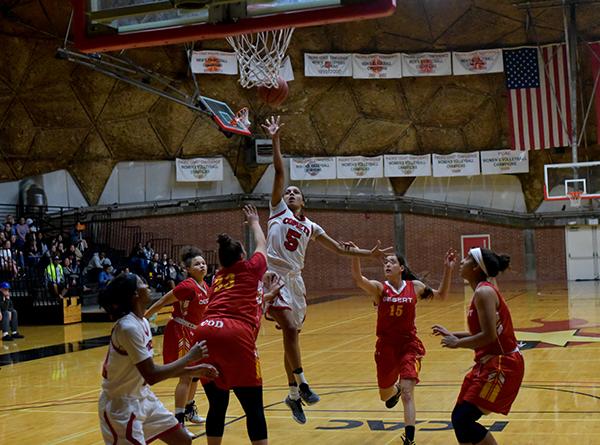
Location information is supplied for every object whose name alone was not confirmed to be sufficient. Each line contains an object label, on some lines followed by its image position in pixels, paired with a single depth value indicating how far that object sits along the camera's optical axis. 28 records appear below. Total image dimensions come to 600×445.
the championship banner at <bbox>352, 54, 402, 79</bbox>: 30.31
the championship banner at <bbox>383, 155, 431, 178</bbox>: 30.56
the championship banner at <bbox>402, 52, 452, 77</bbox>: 30.31
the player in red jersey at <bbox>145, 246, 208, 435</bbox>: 7.53
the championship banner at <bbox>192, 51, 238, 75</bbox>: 28.50
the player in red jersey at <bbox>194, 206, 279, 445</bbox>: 5.38
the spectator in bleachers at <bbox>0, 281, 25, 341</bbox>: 17.00
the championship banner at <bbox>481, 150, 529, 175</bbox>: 30.25
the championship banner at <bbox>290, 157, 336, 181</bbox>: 30.11
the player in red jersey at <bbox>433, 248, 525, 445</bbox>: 5.24
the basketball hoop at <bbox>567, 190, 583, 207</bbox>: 24.53
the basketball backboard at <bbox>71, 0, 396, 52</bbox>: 5.91
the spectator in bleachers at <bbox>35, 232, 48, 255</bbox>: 22.83
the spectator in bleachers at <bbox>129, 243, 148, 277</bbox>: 24.14
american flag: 29.08
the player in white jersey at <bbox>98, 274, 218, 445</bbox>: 4.66
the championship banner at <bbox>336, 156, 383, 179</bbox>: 30.42
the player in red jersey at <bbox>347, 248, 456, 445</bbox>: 7.14
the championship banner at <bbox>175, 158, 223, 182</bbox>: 29.75
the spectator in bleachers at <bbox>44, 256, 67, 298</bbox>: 20.80
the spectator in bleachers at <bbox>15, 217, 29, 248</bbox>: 22.95
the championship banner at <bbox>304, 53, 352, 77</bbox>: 29.97
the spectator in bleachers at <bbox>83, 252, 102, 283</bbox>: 23.94
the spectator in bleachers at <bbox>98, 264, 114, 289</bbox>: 23.25
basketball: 10.20
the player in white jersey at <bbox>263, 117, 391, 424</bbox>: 7.22
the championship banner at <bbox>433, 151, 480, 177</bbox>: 30.59
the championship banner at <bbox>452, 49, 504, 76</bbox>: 30.03
